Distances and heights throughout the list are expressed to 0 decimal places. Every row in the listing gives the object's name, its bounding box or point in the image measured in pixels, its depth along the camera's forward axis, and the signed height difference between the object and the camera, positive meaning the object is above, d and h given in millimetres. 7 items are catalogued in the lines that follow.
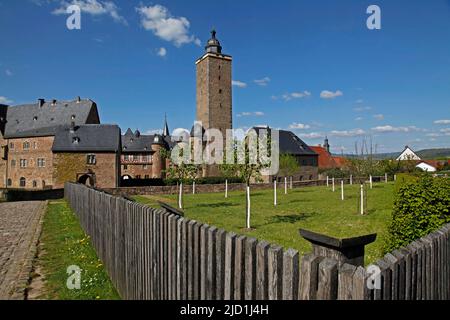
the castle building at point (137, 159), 60062 +1055
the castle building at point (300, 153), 57000 +2150
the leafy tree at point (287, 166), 42906 -264
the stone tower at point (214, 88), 46653 +11893
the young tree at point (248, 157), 14305 +340
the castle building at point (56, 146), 39500 +2573
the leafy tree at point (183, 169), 21516 -343
